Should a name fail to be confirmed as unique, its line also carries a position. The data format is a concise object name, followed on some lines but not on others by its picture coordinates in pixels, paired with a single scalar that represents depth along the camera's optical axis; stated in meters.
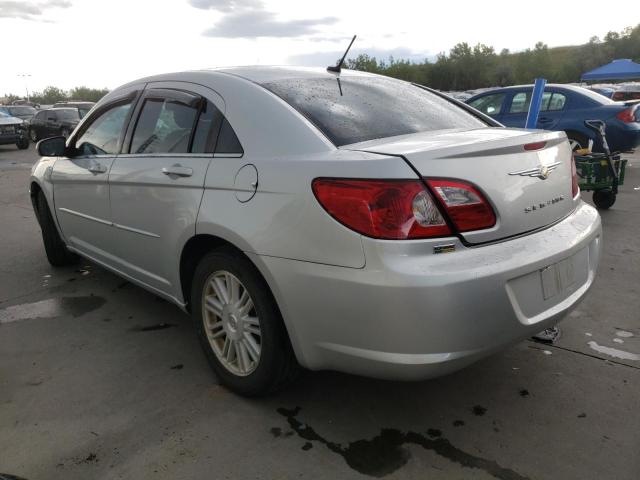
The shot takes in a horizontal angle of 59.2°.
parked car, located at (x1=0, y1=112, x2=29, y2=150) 18.73
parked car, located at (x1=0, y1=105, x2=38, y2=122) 25.98
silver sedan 2.06
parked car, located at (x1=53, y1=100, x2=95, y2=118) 22.38
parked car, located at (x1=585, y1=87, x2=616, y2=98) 16.27
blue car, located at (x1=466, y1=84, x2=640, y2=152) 9.36
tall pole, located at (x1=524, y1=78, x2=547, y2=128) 6.79
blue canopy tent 26.47
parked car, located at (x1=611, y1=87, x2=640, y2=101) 17.27
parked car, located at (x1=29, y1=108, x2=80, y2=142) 20.25
